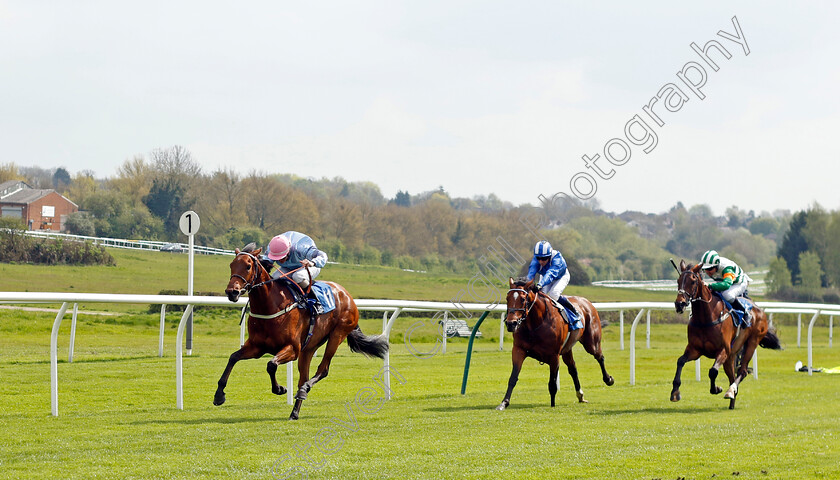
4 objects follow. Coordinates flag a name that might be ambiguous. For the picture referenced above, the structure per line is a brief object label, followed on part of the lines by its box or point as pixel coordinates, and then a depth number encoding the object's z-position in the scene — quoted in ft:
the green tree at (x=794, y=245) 372.79
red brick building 228.84
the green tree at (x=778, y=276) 351.46
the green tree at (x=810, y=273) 349.20
